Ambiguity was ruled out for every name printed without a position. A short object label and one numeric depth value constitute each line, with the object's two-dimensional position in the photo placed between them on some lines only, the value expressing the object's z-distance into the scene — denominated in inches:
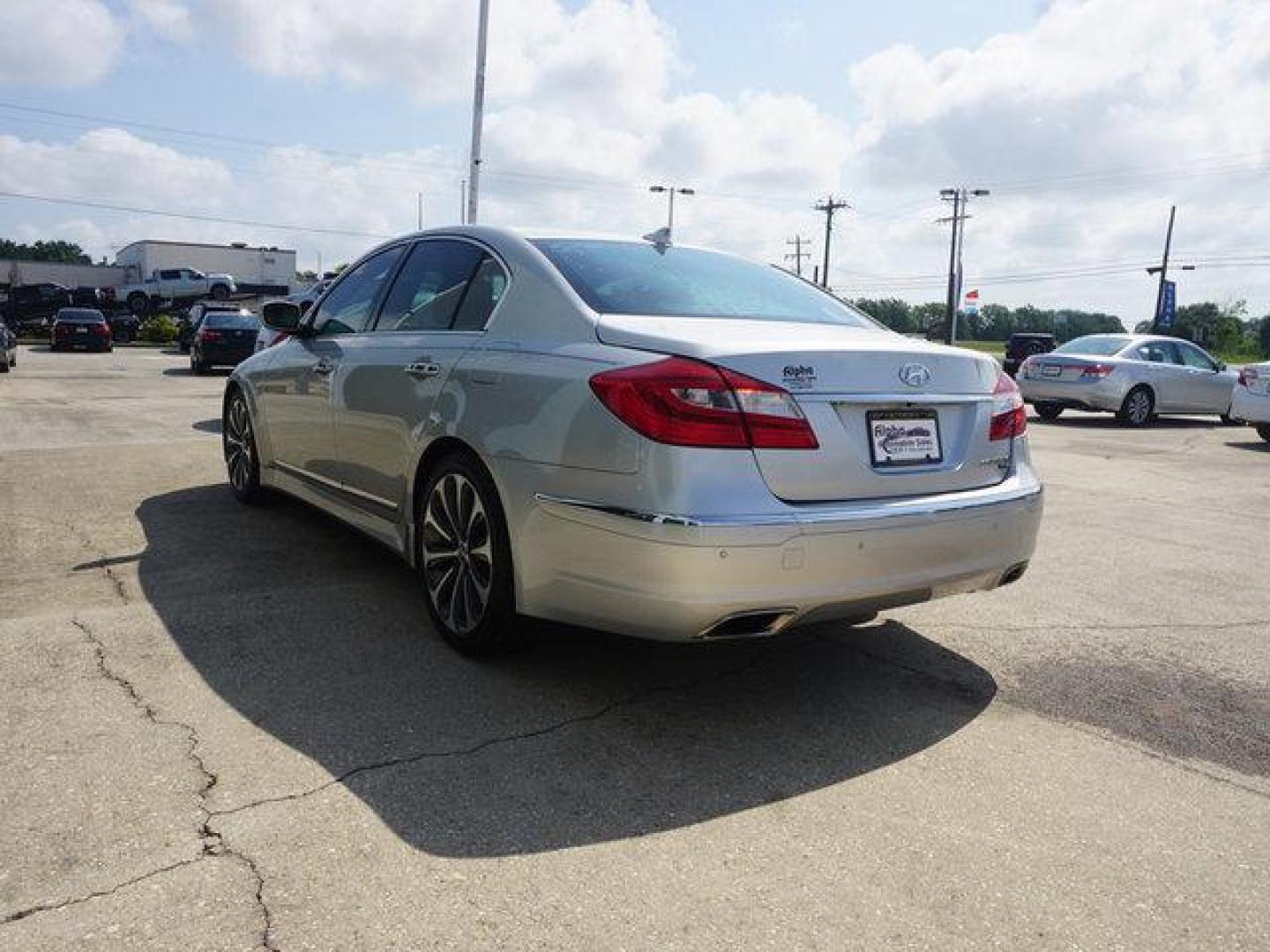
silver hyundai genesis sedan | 113.0
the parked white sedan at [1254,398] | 516.1
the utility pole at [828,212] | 2677.2
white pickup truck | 1980.8
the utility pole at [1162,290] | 2100.1
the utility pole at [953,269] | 2218.3
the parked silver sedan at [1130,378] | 609.6
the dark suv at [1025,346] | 1221.1
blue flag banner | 2106.3
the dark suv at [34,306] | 1786.4
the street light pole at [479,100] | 1050.1
